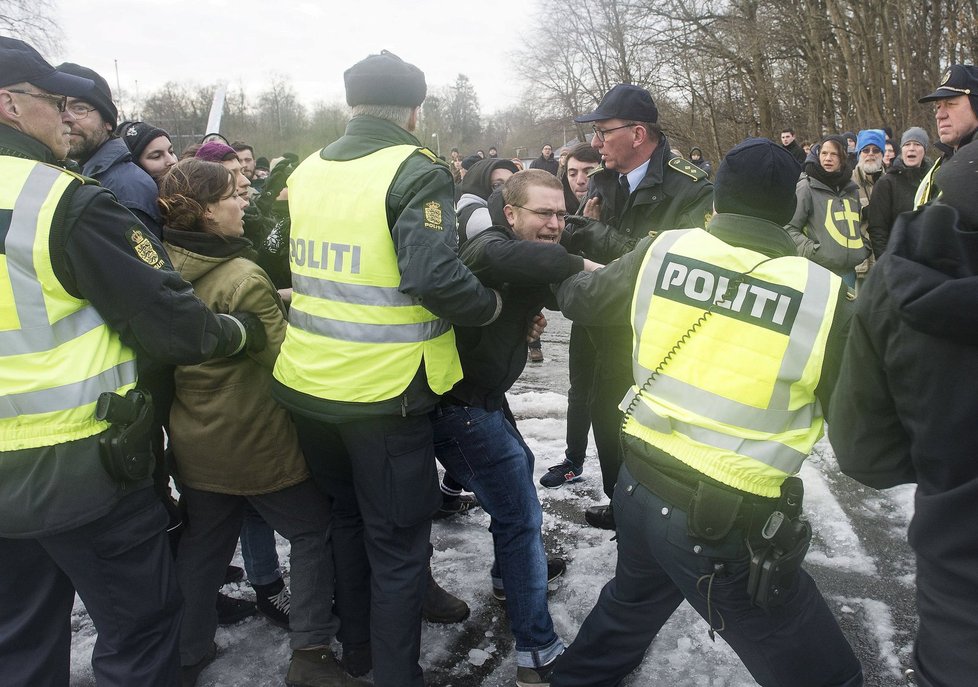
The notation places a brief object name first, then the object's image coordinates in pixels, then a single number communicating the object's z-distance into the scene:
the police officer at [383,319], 2.16
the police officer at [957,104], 4.06
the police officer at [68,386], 1.81
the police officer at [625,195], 3.02
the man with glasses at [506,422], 2.53
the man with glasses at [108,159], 2.91
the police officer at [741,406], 1.71
